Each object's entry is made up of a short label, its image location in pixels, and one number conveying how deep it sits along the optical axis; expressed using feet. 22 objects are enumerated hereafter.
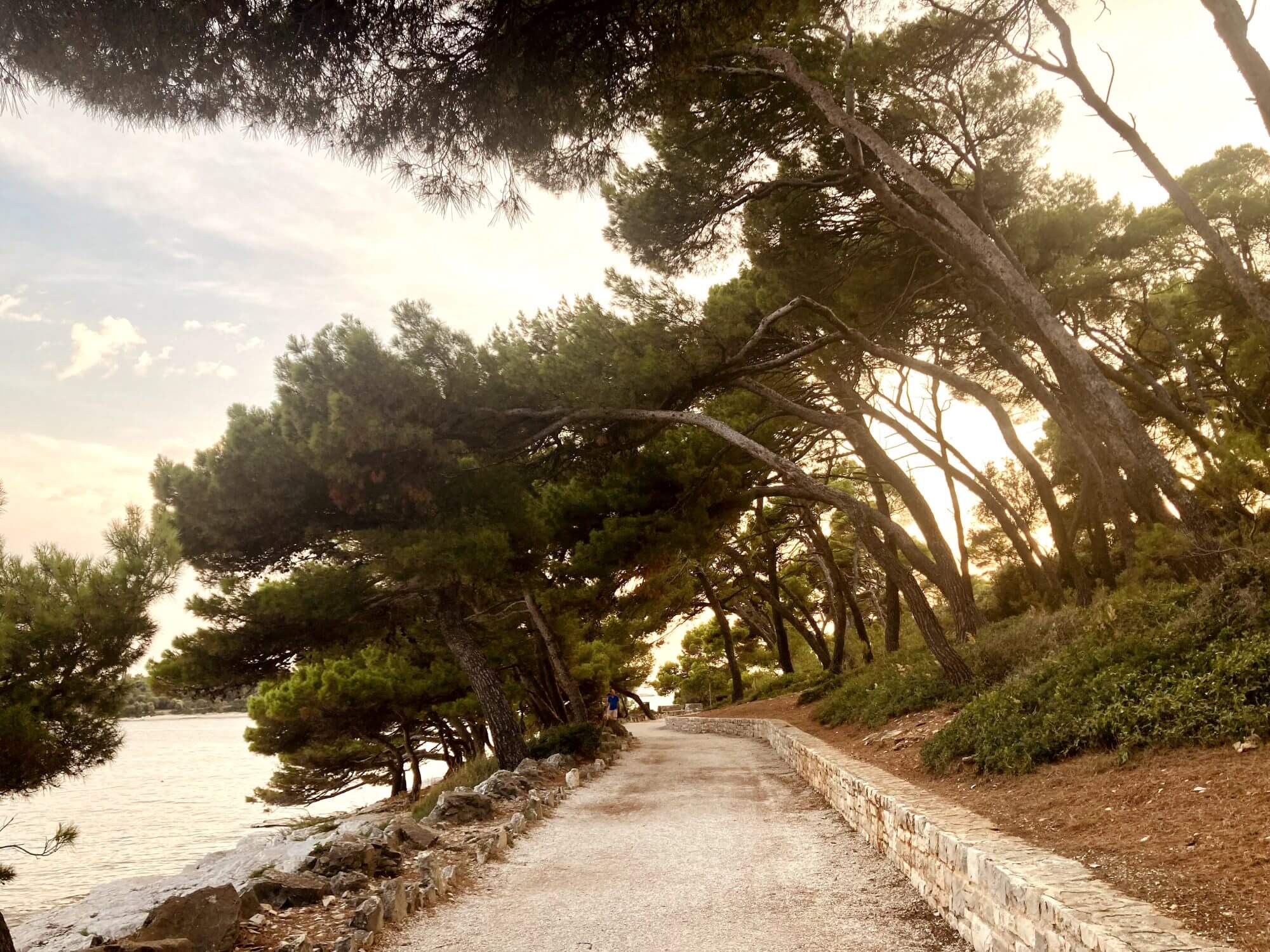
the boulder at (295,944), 13.52
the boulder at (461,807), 27.02
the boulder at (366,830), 21.63
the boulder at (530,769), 35.12
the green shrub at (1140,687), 17.87
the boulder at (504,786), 30.94
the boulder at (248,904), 15.28
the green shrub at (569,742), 42.52
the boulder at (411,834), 22.33
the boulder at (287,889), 16.65
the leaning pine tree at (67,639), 18.24
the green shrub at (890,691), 34.86
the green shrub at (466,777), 39.29
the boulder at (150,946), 11.87
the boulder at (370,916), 14.96
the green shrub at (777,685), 83.44
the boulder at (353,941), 13.69
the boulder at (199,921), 13.39
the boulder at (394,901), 15.97
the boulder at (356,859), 18.83
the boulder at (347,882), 17.58
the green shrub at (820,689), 60.39
